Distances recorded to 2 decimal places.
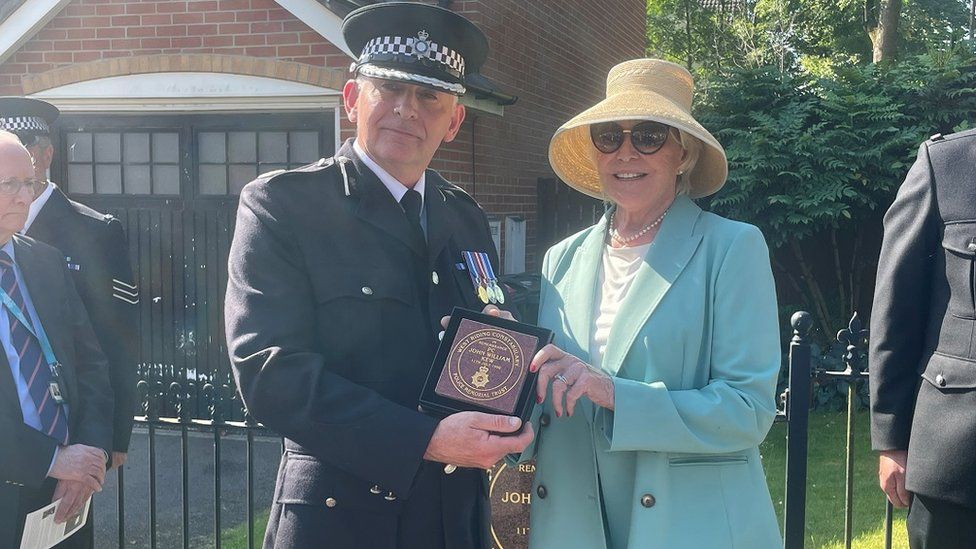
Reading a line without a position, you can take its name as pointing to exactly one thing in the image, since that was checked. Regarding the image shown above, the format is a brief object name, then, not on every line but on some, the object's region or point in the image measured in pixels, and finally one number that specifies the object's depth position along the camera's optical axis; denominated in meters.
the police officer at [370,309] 1.98
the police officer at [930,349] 2.53
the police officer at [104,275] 3.49
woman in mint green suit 2.15
